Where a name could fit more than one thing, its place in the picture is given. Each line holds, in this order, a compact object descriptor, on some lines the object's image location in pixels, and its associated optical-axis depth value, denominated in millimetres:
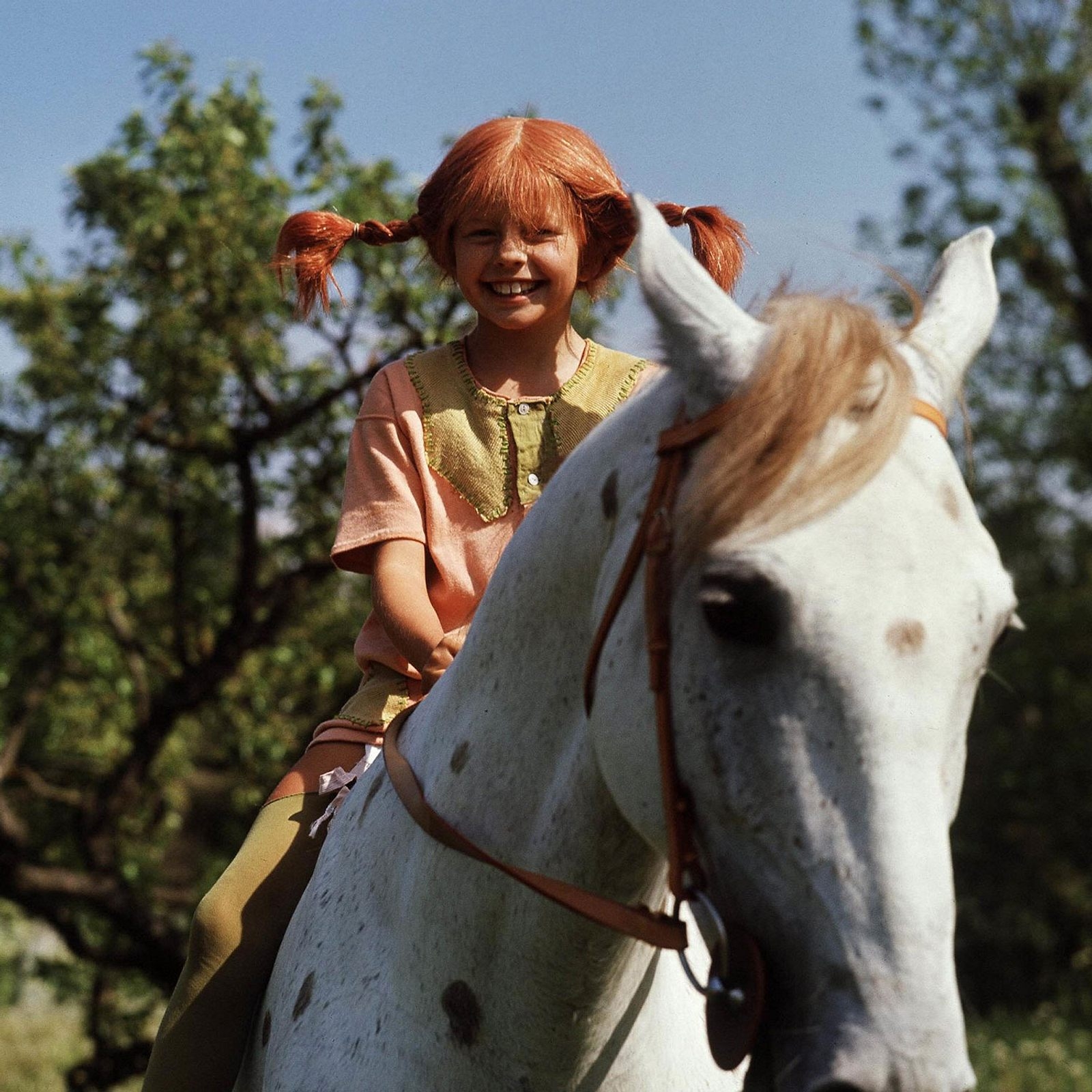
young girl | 2564
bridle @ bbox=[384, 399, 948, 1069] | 1574
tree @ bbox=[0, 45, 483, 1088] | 8047
